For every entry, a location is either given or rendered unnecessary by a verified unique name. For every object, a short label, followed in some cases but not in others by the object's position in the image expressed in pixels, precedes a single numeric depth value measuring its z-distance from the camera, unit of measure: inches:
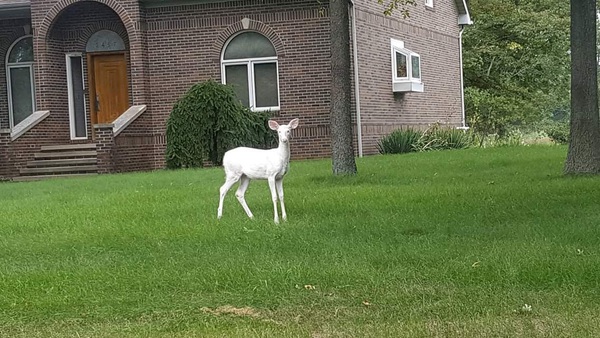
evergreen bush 714.2
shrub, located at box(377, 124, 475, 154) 840.3
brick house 801.6
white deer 348.5
